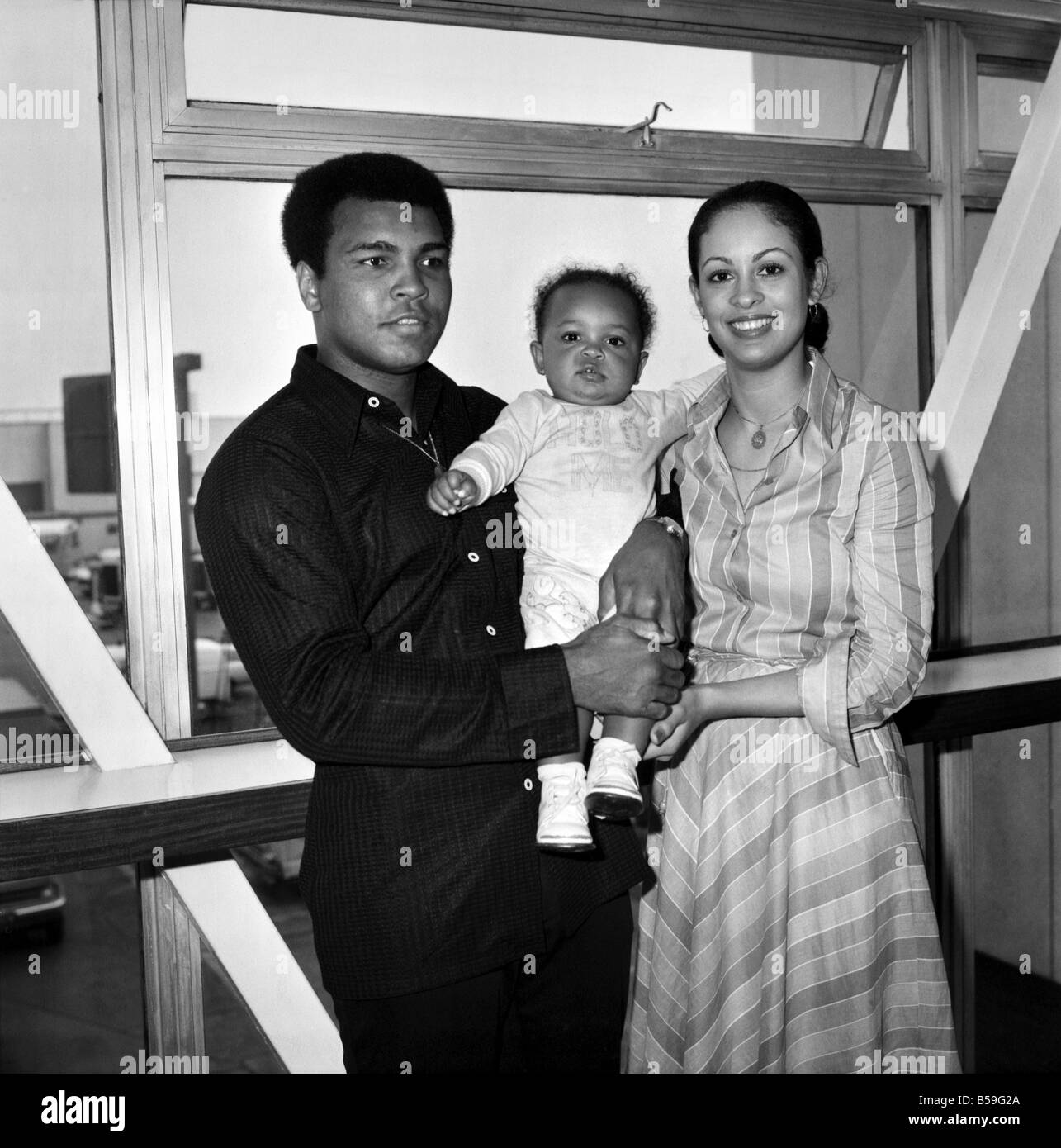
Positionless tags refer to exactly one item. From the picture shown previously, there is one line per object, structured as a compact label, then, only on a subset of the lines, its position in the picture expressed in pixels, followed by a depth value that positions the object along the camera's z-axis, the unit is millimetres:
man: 1483
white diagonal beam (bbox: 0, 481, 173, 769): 2115
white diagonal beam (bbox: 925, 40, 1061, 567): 2801
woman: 1621
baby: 1776
